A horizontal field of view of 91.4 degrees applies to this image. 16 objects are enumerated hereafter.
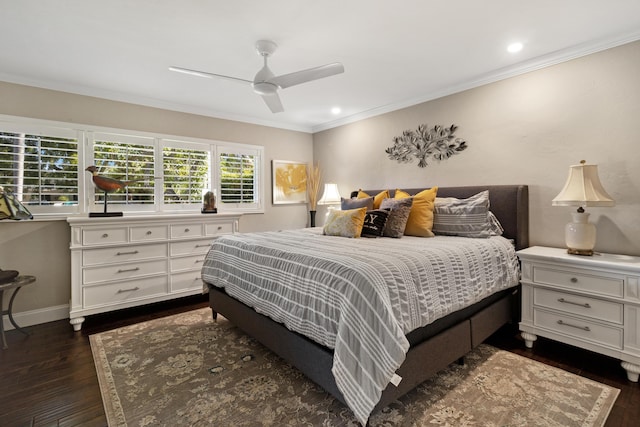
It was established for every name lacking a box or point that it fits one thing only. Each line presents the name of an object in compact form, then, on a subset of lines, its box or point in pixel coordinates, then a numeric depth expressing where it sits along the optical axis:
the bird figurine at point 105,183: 3.37
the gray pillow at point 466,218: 2.88
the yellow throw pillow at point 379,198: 3.62
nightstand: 2.08
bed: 1.52
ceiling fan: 2.36
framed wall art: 5.12
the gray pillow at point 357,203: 3.49
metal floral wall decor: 3.62
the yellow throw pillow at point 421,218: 3.02
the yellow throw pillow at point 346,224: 2.93
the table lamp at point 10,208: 2.63
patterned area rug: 1.72
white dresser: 3.08
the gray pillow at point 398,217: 2.96
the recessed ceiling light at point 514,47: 2.62
